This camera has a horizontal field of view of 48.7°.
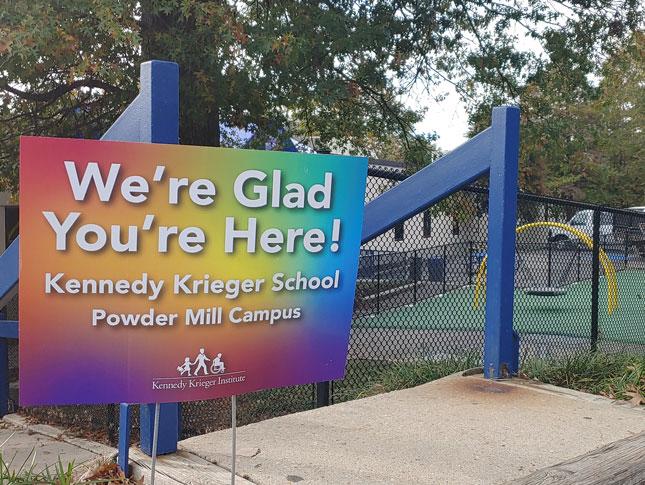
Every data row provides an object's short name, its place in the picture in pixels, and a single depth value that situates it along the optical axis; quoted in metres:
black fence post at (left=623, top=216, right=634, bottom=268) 10.90
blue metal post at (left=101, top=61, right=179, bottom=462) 3.00
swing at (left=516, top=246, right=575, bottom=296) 9.58
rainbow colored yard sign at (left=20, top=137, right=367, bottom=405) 2.24
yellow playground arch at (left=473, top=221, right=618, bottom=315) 7.93
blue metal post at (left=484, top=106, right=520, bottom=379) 4.59
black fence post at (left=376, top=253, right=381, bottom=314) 6.73
